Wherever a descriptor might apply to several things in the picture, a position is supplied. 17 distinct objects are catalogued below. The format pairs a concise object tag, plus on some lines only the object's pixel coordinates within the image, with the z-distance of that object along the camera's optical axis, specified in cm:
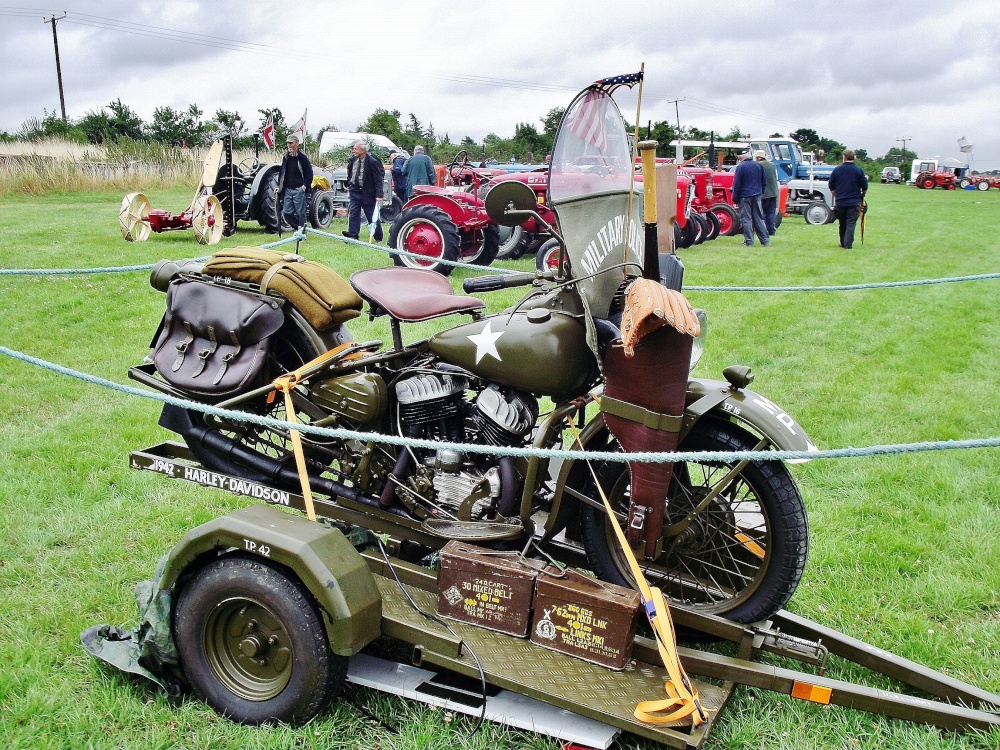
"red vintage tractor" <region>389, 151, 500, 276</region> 1100
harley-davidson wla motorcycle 288
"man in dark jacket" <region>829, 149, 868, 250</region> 1501
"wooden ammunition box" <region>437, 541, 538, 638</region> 290
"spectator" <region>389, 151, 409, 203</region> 1700
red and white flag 1473
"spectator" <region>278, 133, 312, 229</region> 1391
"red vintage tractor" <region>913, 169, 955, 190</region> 5209
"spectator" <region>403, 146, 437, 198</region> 1485
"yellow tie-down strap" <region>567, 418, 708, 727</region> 250
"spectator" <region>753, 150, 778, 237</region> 1670
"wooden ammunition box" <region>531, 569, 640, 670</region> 274
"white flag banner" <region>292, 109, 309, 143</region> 1474
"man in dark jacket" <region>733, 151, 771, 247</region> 1572
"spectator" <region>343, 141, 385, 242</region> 1361
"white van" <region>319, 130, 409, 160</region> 2992
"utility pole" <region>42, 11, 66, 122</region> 3947
